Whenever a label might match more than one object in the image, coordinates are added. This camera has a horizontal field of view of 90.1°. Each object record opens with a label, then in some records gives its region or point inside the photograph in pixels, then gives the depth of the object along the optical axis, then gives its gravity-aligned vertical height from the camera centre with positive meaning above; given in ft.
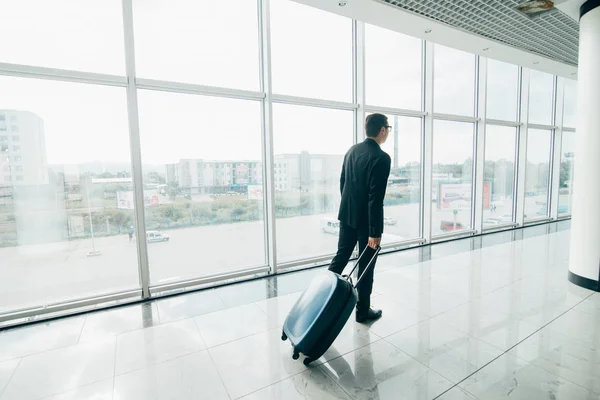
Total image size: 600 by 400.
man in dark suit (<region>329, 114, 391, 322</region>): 7.41 -0.67
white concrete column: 9.84 +0.43
